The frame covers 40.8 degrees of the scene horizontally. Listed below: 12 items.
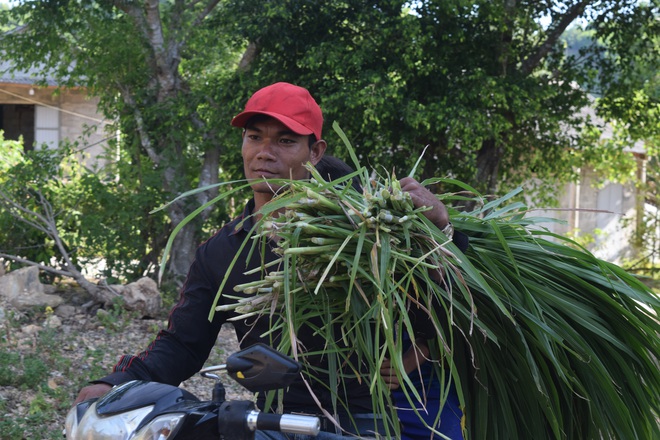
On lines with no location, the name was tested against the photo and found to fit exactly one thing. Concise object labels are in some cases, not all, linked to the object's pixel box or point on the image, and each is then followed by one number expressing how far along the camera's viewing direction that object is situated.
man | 2.90
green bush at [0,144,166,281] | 9.16
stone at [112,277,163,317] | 8.20
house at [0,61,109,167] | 19.62
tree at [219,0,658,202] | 9.03
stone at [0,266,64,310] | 8.09
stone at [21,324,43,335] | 7.35
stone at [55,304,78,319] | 8.16
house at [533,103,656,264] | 16.75
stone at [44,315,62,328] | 7.67
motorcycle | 1.93
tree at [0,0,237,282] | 9.65
